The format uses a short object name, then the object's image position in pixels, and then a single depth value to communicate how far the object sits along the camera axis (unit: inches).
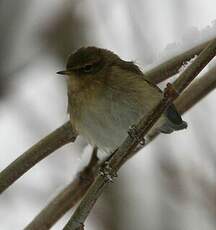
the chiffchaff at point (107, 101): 227.3
